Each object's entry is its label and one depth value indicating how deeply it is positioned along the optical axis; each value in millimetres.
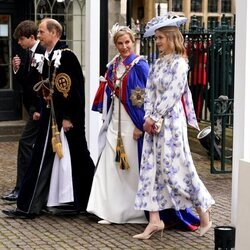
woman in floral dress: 12291
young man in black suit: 14967
